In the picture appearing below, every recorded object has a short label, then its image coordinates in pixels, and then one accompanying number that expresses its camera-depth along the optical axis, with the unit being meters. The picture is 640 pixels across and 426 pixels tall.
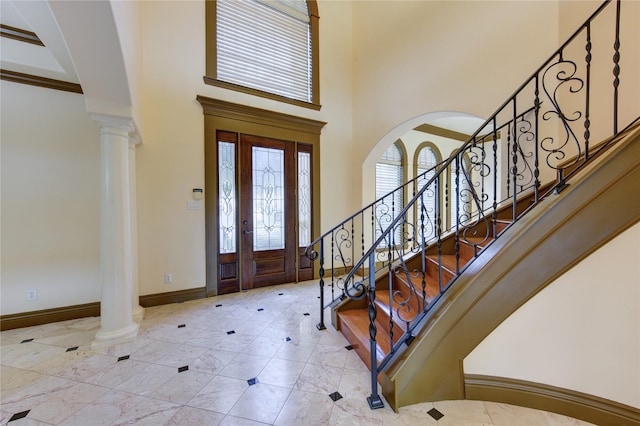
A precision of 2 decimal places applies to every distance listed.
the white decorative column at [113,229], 2.53
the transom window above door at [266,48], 4.00
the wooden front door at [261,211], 4.02
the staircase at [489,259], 1.54
